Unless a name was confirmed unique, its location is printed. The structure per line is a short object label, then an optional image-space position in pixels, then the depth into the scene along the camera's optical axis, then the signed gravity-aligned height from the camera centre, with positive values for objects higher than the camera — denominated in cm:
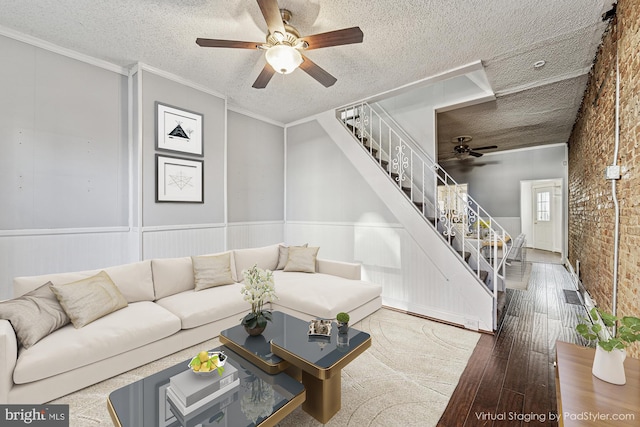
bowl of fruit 153 -87
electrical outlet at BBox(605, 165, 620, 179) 229 +35
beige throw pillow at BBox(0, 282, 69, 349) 189 -75
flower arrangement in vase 213 -67
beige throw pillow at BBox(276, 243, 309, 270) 417 -68
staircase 363 +50
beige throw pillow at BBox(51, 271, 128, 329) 219 -73
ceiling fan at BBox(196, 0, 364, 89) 217 +146
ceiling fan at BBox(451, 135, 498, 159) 627 +166
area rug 181 -137
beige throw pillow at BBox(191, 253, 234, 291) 317 -70
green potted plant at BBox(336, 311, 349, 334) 209 -85
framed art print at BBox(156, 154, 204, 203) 359 +47
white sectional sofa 181 -95
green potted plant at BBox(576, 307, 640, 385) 127 -68
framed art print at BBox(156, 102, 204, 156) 357 +115
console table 112 -85
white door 802 -14
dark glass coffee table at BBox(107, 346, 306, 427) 133 -102
